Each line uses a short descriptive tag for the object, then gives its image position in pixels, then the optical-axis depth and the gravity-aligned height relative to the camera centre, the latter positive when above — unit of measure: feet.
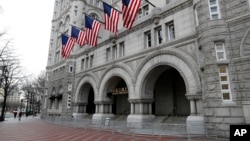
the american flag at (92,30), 62.80 +24.29
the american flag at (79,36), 69.00 +24.97
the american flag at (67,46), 73.18 +21.97
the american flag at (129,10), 49.32 +24.22
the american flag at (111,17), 56.37 +25.54
